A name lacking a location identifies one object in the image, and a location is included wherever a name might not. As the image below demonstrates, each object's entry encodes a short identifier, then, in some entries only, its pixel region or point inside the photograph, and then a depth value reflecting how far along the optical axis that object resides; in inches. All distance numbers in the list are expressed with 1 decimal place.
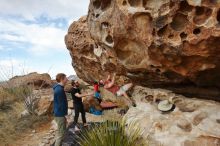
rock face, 96.3
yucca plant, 118.2
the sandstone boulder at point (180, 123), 101.6
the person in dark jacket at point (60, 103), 129.7
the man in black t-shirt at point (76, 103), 161.7
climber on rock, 162.4
